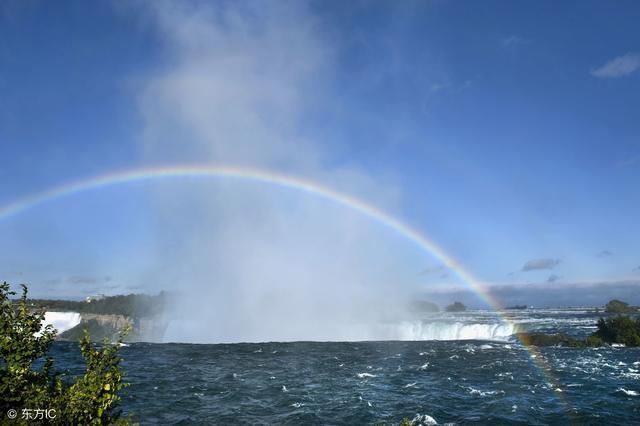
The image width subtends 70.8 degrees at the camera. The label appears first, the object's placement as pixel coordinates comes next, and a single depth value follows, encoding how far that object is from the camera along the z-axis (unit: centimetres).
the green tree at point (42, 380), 772
